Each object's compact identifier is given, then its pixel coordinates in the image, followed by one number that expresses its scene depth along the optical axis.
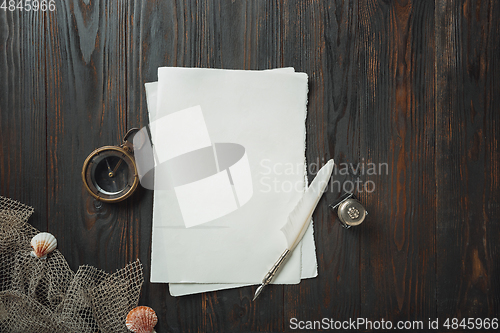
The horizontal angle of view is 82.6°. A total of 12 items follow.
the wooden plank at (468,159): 0.89
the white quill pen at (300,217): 0.84
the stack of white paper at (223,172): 0.84
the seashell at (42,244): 0.81
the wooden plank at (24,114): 0.85
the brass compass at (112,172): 0.81
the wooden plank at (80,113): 0.85
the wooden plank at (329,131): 0.87
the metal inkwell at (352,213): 0.83
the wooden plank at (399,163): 0.88
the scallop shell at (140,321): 0.81
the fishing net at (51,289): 0.78
